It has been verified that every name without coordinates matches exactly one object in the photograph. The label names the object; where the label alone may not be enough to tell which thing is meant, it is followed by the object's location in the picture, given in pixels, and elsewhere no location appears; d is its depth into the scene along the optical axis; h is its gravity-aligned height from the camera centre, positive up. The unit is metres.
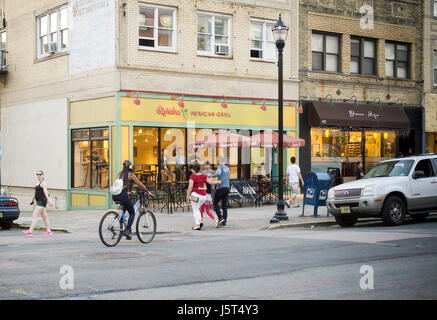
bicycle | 13.16 -1.28
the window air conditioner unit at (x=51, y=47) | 27.17 +5.05
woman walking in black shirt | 17.11 -0.94
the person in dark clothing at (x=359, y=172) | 24.23 -0.23
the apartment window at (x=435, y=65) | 32.34 +5.07
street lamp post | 17.80 +1.59
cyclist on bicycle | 13.30 -0.63
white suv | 16.11 -0.70
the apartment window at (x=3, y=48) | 31.61 +5.82
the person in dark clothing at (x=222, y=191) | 17.53 -0.69
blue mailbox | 19.02 -0.69
